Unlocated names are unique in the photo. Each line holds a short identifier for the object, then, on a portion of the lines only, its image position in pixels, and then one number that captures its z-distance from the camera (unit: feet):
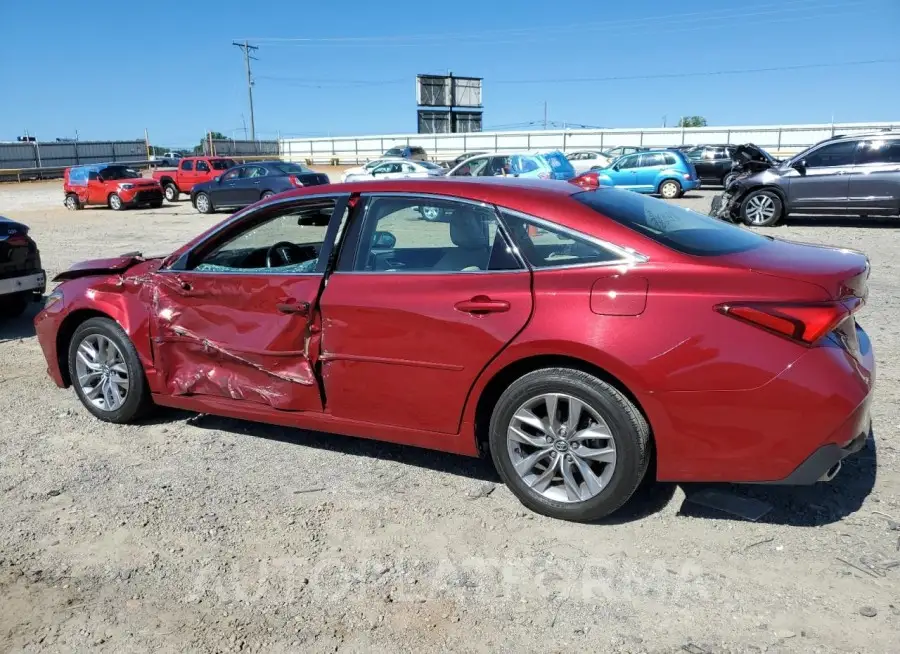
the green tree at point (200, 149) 250.78
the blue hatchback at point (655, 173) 75.56
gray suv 44.60
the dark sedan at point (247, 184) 74.08
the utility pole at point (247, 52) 252.83
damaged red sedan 9.95
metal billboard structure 232.73
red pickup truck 89.25
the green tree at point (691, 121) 368.07
